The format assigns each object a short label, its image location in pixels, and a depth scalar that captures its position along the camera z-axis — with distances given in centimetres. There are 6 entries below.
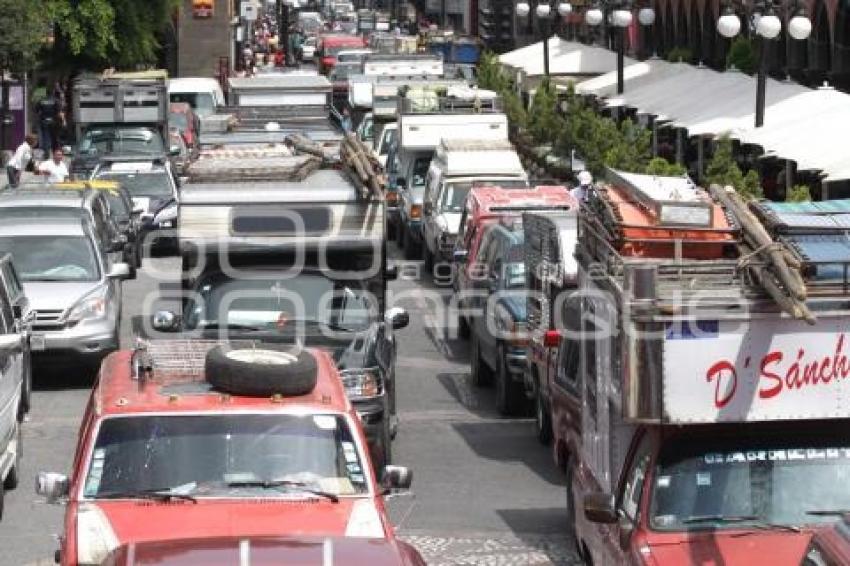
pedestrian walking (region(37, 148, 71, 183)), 3603
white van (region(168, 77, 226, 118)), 5509
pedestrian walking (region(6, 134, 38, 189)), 4009
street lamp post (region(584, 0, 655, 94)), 4209
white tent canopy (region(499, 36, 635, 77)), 5353
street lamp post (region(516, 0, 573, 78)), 5200
